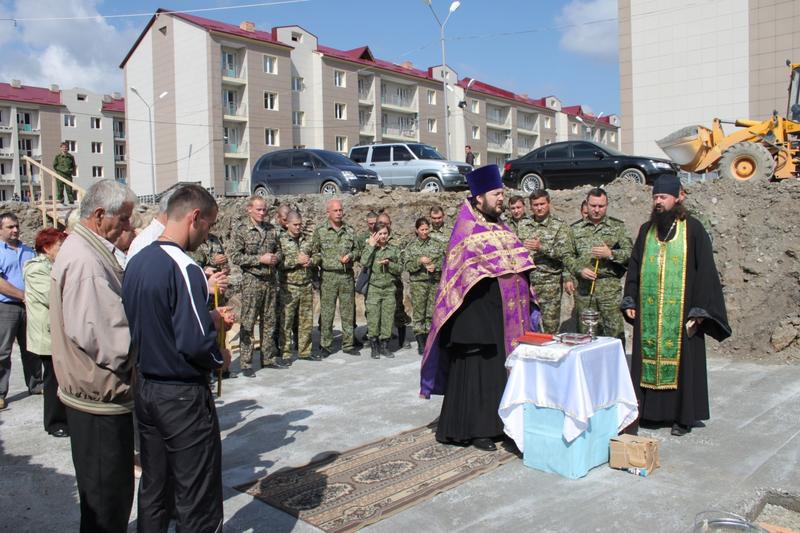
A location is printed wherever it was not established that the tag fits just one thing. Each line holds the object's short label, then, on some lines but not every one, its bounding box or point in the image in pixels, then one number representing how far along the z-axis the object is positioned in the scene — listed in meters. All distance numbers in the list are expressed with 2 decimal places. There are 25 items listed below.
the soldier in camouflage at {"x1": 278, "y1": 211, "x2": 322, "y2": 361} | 8.84
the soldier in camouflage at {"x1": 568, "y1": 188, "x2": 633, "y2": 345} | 7.03
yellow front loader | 12.76
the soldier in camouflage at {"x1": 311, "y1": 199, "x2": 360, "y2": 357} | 9.28
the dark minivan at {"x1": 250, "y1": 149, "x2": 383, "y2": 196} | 17.05
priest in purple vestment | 5.35
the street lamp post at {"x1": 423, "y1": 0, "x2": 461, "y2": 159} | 23.59
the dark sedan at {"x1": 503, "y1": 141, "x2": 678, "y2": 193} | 14.77
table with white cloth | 4.74
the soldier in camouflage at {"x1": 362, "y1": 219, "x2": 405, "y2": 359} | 9.27
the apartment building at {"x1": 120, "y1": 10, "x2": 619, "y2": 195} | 39.88
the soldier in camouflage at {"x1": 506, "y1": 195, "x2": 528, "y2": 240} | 8.47
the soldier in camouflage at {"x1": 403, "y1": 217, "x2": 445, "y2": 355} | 9.20
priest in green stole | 5.79
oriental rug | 4.23
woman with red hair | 6.59
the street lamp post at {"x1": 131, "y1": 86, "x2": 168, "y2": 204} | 40.00
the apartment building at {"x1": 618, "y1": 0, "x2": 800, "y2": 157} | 23.86
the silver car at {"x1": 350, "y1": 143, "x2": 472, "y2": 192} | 17.17
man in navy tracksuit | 2.96
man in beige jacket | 3.22
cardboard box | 4.76
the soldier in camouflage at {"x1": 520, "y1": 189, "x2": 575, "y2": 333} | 8.03
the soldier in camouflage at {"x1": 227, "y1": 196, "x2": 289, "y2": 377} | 8.29
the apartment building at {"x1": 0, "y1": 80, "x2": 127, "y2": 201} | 55.18
